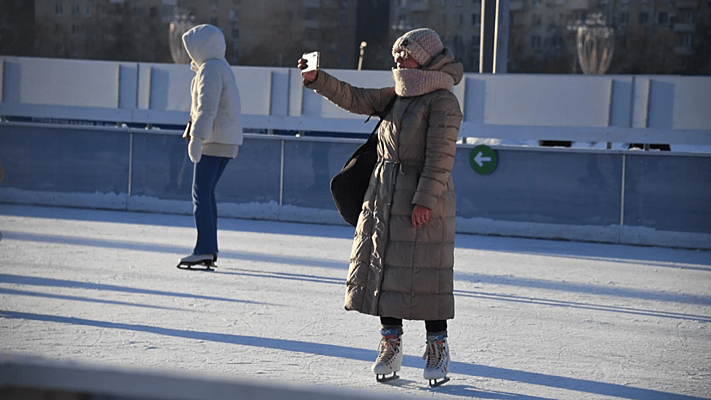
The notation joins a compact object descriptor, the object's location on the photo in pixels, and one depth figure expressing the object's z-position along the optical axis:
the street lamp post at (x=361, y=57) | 35.52
